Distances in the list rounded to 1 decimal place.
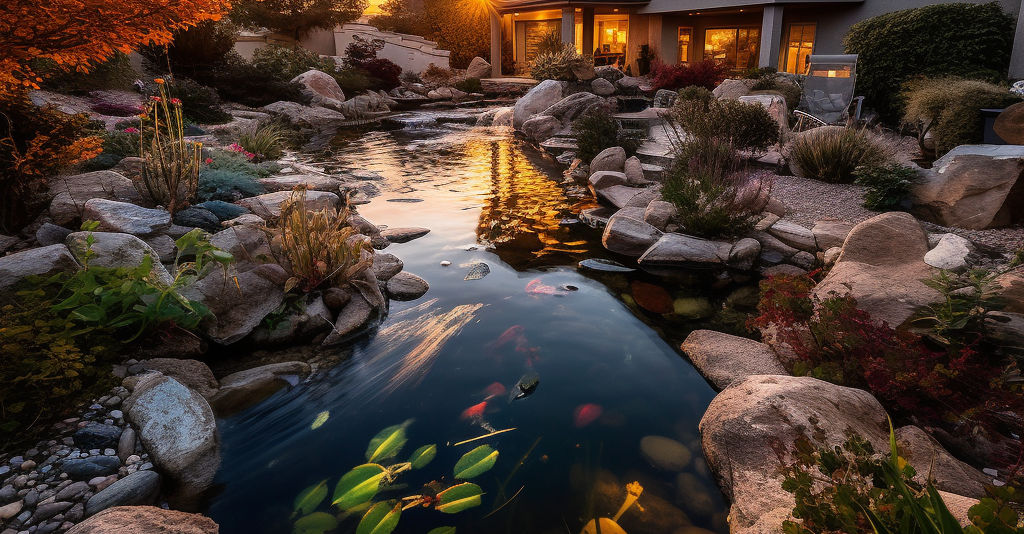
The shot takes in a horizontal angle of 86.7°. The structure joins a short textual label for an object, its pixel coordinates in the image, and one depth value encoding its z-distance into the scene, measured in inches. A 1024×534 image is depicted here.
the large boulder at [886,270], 155.1
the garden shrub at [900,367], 116.3
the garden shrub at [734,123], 332.5
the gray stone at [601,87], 730.8
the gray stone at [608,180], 362.6
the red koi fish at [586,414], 144.0
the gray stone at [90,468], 108.0
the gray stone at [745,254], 240.4
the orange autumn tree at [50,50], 157.9
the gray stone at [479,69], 1169.4
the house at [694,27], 718.5
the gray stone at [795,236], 240.7
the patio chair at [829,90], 445.1
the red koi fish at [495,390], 155.7
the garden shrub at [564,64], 711.9
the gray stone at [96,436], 115.0
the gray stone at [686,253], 243.8
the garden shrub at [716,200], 252.2
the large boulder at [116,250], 154.1
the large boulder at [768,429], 106.1
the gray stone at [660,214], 276.5
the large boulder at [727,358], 158.2
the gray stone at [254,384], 147.6
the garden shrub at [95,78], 472.1
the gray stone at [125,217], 181.9
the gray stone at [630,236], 260.7
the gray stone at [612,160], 396.5
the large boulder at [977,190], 221.3
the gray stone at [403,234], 282.0
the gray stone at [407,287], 217.0
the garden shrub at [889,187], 254.1
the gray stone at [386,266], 227.5
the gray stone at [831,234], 234.2
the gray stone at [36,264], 139.8
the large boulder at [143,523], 91.2
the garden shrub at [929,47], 475.5
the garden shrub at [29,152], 189.5
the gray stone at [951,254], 177.2
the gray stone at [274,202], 239.0
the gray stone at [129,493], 103.5
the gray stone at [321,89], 766.5
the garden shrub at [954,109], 326.0
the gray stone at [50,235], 177.5
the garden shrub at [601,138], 429.1
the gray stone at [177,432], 119.9
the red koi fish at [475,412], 145.7
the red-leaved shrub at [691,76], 721.0
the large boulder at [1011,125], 289.1
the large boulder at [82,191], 191.8
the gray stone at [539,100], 653.3
